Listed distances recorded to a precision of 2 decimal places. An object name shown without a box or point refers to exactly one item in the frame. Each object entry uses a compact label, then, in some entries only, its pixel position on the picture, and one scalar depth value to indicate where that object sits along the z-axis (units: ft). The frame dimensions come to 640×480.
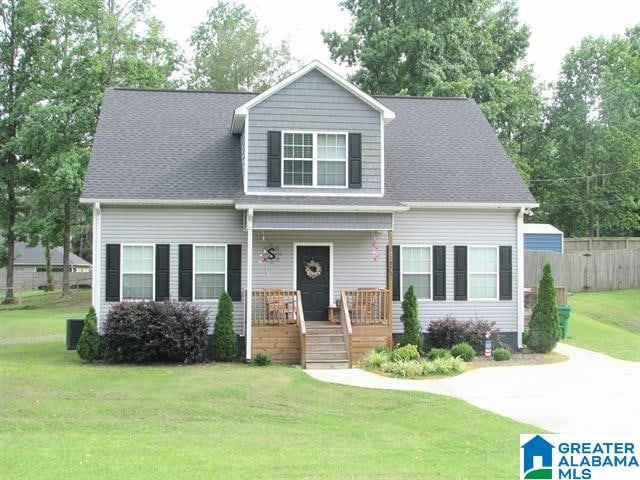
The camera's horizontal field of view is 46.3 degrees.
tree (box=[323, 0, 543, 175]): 104.22
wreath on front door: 60.44
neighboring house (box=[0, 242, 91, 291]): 196.95
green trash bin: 70.03
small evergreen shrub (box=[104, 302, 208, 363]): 54.08
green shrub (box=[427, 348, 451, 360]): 54.60
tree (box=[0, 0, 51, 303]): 124.36
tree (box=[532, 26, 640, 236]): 138.51
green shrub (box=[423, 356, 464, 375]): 50.11
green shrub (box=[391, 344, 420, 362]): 53.12
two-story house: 56.95
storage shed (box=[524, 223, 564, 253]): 117.60
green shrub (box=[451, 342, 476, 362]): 56.13
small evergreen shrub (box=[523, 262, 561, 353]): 60.39
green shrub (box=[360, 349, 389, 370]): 52.60
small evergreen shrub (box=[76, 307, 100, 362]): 55.42
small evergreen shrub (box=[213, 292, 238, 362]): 56.24
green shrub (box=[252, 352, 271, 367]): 55.16
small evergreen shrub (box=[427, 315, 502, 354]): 59.06
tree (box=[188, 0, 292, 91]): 149.59
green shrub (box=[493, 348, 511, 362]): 57.41
